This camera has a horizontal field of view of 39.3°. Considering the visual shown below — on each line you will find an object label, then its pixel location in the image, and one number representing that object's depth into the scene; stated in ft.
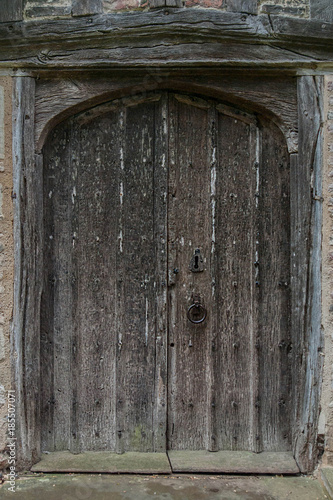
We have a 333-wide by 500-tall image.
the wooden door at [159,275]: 9.71
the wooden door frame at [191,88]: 8.92
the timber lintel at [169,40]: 8.79
